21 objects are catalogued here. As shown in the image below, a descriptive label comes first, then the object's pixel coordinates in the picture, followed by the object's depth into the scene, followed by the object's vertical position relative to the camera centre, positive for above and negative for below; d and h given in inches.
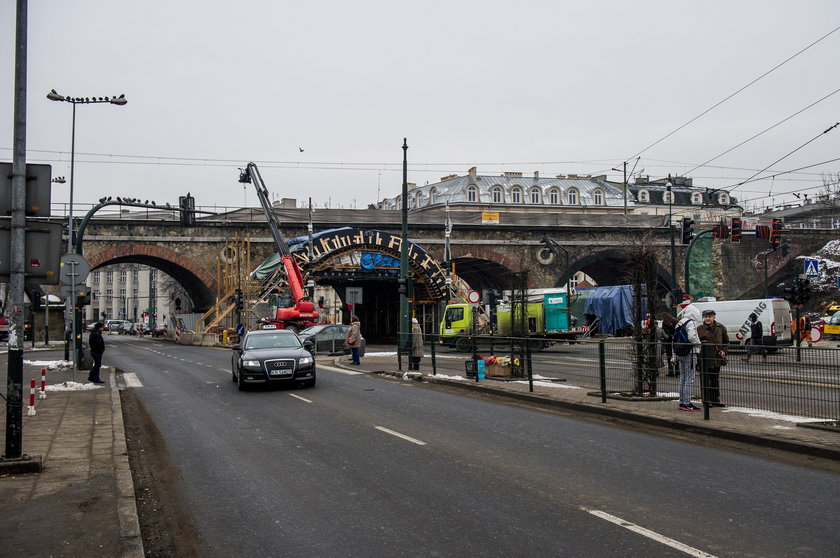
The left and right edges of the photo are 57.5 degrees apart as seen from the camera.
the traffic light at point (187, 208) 1146.0 +168.9
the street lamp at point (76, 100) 1116.5 +339.7
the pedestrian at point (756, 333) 1107.9 -25.5
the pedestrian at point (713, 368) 448.1 -30.8
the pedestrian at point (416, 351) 846.5 -35.4
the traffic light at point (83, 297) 855.7 +28.9
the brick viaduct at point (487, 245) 1859.0 +193.0
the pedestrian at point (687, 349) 471.8 -20.3
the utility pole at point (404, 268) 972.2 +67.4
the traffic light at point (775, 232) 1288.1 +141.3
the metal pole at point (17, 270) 315.0 +21.9
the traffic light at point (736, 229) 1282.0 +144.5
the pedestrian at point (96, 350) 748.6 -27.7
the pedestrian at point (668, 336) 529.5 -18.1
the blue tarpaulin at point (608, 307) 1731.1 +22.6
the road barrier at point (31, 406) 479.2 -53.4
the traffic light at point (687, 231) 1300.9 +145.3
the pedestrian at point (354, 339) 1019.9 -25.9
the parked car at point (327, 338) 1273.4 -30.2
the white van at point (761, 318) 1306.6 -4.0
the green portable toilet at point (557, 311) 1494.8 +12.5
